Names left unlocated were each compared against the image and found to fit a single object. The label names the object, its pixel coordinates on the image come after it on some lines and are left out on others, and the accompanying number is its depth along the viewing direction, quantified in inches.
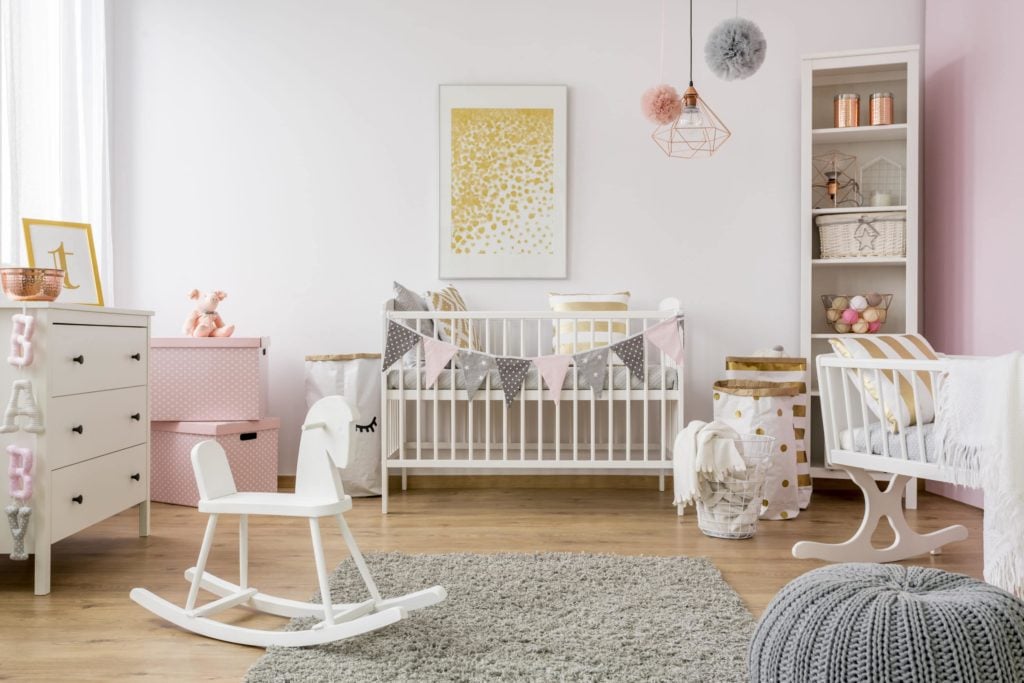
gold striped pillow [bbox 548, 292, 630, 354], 118.7
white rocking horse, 58.1
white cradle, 72.3
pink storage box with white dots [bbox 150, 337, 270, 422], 114.0
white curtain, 100.0
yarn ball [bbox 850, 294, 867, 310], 118.2
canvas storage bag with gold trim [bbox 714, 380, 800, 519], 104.0
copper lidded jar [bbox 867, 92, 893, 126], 117.6
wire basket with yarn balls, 118.3
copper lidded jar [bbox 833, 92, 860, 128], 119.2
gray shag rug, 53.4
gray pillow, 114.0
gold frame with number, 88.5
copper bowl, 73.2
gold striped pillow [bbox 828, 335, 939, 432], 76.4
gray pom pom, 89.7
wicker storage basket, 116.6
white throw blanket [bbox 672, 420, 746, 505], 93.0
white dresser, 73.2
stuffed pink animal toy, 116.9
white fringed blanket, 62.4
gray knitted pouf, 38.9
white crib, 108.1
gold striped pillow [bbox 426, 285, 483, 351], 116.3
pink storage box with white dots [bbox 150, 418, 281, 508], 112.0
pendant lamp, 126.6
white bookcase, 115.3
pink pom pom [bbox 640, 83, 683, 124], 103.7
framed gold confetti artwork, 127.6
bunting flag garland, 106.7
